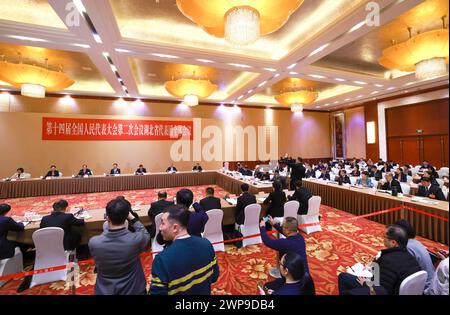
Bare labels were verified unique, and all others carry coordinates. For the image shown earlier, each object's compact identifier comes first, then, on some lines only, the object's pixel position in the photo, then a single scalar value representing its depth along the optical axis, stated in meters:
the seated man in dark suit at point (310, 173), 8.75
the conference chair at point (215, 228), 3.38
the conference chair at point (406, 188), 5.47
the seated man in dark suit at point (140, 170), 9.05
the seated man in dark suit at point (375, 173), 7.25
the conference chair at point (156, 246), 3.34
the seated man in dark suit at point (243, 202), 3.80
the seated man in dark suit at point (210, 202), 3.64
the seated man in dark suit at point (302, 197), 4.28
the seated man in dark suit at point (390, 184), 5.11
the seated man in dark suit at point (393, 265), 1.76
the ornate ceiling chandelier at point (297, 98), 8.21
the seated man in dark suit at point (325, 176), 7.69
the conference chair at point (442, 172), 7.13
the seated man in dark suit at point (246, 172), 8.71
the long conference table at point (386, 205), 3.67
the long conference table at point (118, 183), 7.18
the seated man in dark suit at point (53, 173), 8.07
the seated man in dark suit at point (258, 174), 7.54
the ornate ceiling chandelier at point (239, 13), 2.87
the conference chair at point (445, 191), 4.80
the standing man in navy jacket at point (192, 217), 2.33
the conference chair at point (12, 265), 2.68
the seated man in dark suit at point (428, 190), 4.55
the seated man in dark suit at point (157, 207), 3.39
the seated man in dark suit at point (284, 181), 7.02
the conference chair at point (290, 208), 3.88
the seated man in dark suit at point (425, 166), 7.76
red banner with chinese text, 9.50
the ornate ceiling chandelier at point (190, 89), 6.75
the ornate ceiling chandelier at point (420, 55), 3.97
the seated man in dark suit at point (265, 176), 7.22
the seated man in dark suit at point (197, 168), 9.92
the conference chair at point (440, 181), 5.90
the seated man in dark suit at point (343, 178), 6.36
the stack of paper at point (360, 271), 1.99
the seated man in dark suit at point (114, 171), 8.84
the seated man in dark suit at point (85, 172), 8.30
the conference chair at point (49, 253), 2.60
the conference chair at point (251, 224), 3.68
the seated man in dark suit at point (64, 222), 2.84
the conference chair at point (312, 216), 4.26
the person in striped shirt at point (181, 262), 1.22
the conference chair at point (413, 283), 1.61
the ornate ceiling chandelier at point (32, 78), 5.39
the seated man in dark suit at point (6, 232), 2.62
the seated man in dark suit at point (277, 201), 3.96
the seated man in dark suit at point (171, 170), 9.60
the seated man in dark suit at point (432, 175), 5.05
